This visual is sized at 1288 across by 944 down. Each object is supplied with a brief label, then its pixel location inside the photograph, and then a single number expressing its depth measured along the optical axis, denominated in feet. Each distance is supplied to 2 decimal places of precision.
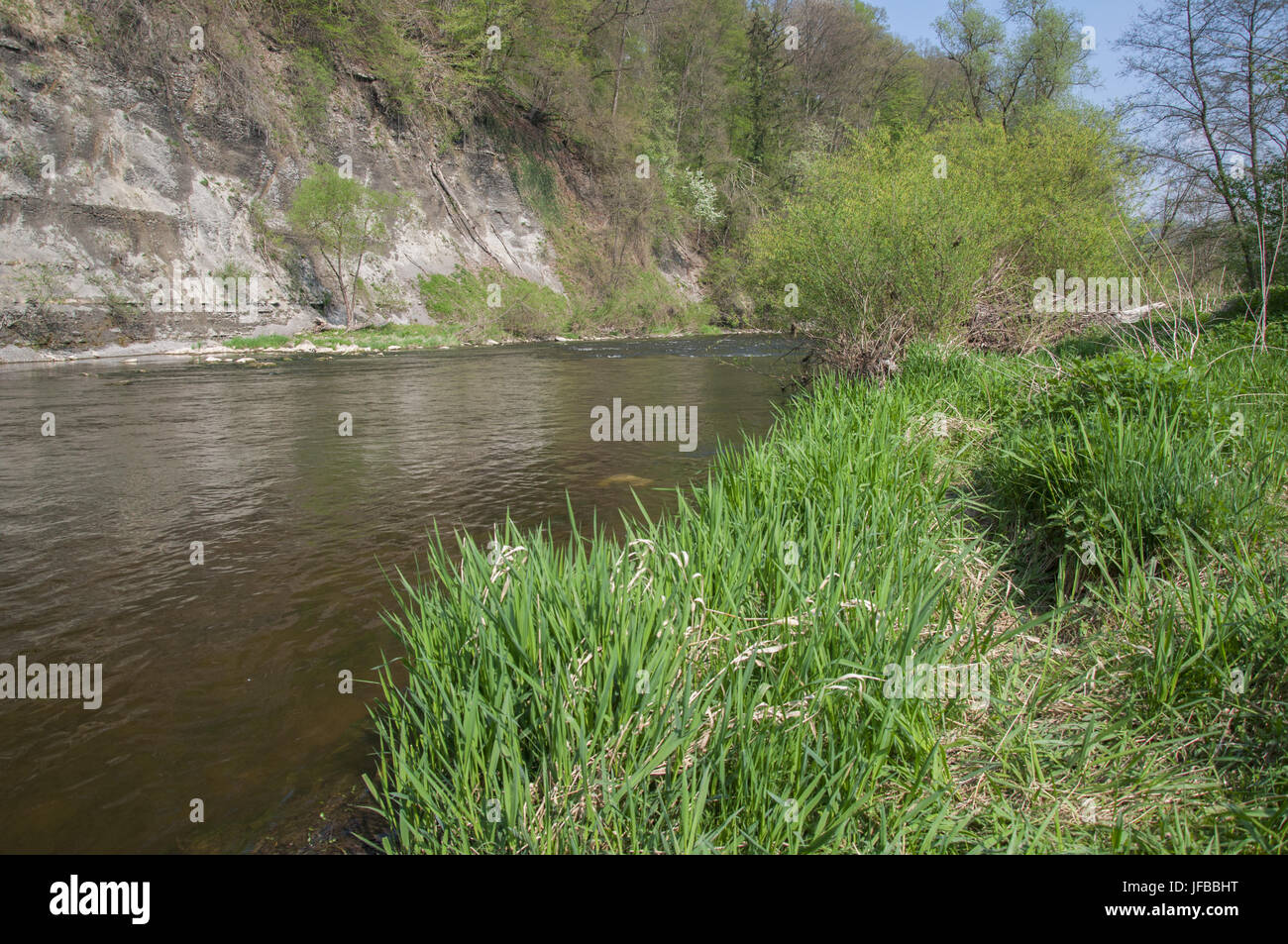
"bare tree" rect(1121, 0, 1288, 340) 57.77
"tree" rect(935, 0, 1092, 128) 130.00
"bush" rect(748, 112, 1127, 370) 40.40
